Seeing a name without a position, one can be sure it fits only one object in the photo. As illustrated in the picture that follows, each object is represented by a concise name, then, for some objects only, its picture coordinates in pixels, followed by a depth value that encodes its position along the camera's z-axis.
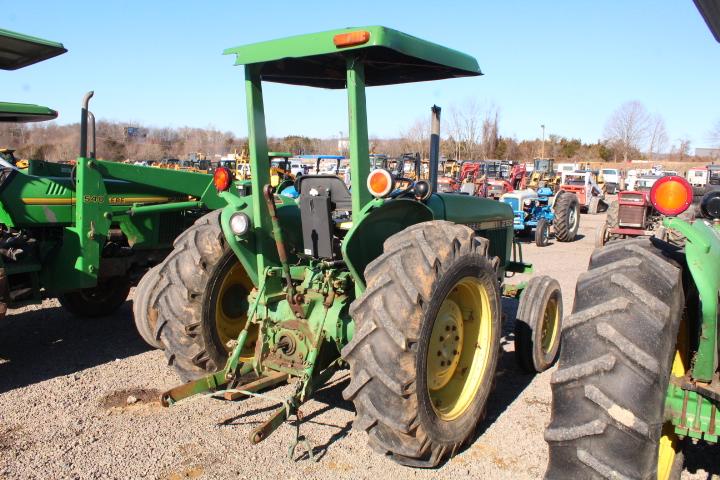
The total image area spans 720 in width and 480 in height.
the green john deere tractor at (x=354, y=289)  3.29
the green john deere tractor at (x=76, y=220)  5.75
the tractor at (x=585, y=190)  22.88
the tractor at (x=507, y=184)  16.98
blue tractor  14.52
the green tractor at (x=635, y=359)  2.11
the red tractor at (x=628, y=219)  12.75
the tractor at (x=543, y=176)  21.78
